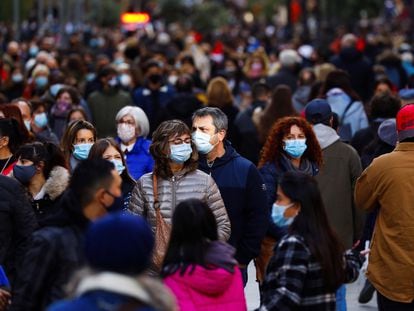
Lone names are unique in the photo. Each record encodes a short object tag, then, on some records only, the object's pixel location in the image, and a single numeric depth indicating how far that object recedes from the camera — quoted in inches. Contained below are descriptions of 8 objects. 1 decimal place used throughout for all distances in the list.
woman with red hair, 642.5
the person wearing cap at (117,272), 317.3
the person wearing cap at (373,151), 674.5
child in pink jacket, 449.9
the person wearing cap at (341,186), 677.2
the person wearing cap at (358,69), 1337.0
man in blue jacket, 606.6
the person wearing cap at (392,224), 550.7
